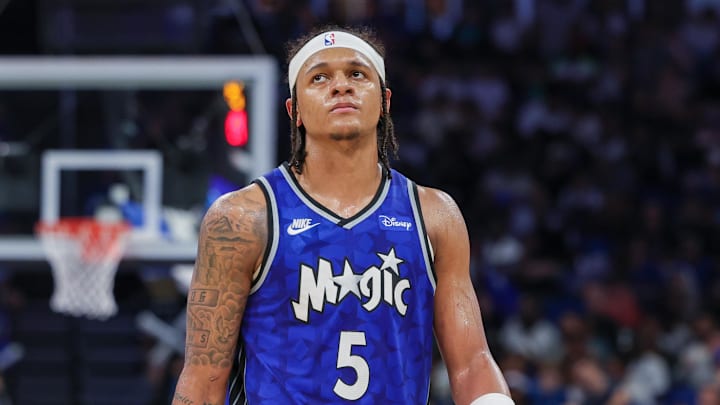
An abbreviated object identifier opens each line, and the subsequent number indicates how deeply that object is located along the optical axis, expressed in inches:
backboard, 751.7
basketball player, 296.5
